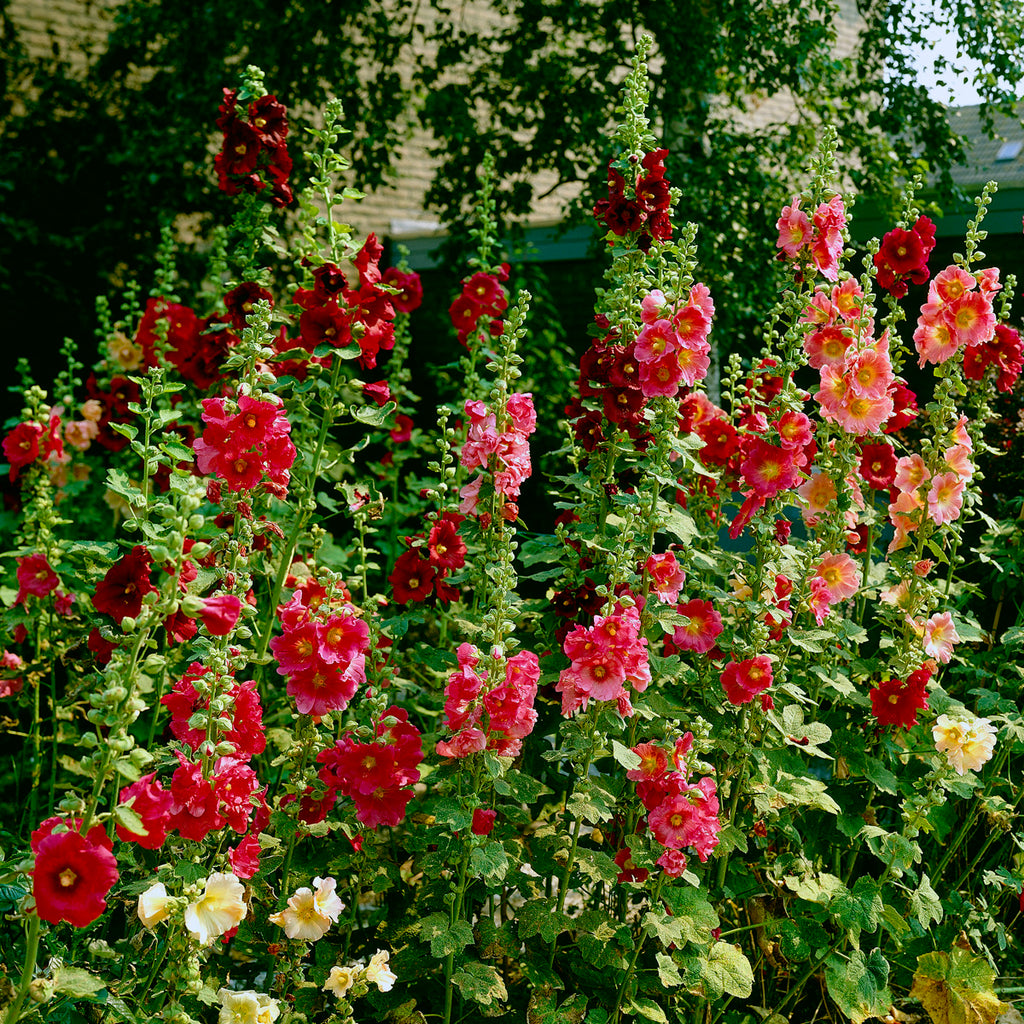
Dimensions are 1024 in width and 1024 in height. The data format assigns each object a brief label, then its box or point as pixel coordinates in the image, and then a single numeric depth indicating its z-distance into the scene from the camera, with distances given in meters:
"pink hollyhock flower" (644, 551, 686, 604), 1.88
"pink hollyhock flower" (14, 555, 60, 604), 2.50
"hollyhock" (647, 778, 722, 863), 1.70
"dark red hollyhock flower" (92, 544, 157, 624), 1.61
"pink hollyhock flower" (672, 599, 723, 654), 1.95
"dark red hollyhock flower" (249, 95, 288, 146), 2.26
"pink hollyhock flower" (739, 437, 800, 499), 1.94
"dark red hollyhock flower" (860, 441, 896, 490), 2.31
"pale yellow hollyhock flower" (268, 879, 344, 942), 1.61
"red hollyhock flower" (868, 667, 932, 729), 2.08
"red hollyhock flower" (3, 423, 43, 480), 2.75
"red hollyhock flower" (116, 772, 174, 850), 1.33
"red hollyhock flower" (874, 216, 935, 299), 2.23
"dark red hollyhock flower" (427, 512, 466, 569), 2.11
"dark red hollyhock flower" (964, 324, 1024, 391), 2.34
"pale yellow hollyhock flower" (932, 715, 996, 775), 2.09
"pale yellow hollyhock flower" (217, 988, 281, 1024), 1.50
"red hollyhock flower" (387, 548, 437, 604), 2.13
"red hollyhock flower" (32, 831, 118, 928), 1.20
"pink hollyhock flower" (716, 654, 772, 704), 1.85
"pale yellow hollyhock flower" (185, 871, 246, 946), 1.42
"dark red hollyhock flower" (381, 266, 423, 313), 2.83
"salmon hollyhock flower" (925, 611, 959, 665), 2.17
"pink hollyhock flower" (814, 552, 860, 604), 2.13
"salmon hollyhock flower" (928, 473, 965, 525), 2.19
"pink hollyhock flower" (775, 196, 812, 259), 2.09
